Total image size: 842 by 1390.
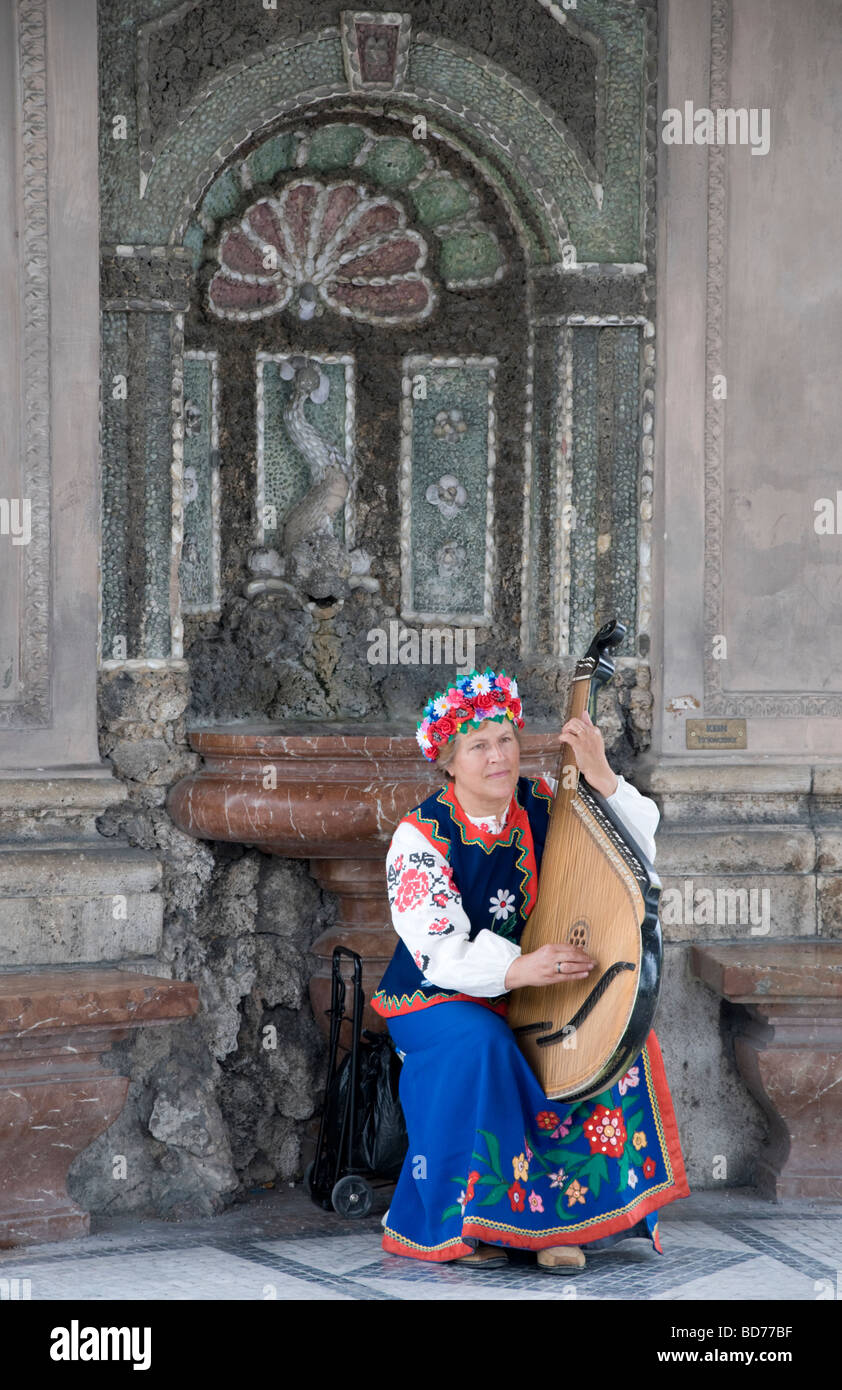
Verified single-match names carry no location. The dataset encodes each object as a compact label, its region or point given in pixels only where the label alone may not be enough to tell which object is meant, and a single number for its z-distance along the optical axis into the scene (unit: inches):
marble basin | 186.9
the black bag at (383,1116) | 180.1
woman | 155.0
